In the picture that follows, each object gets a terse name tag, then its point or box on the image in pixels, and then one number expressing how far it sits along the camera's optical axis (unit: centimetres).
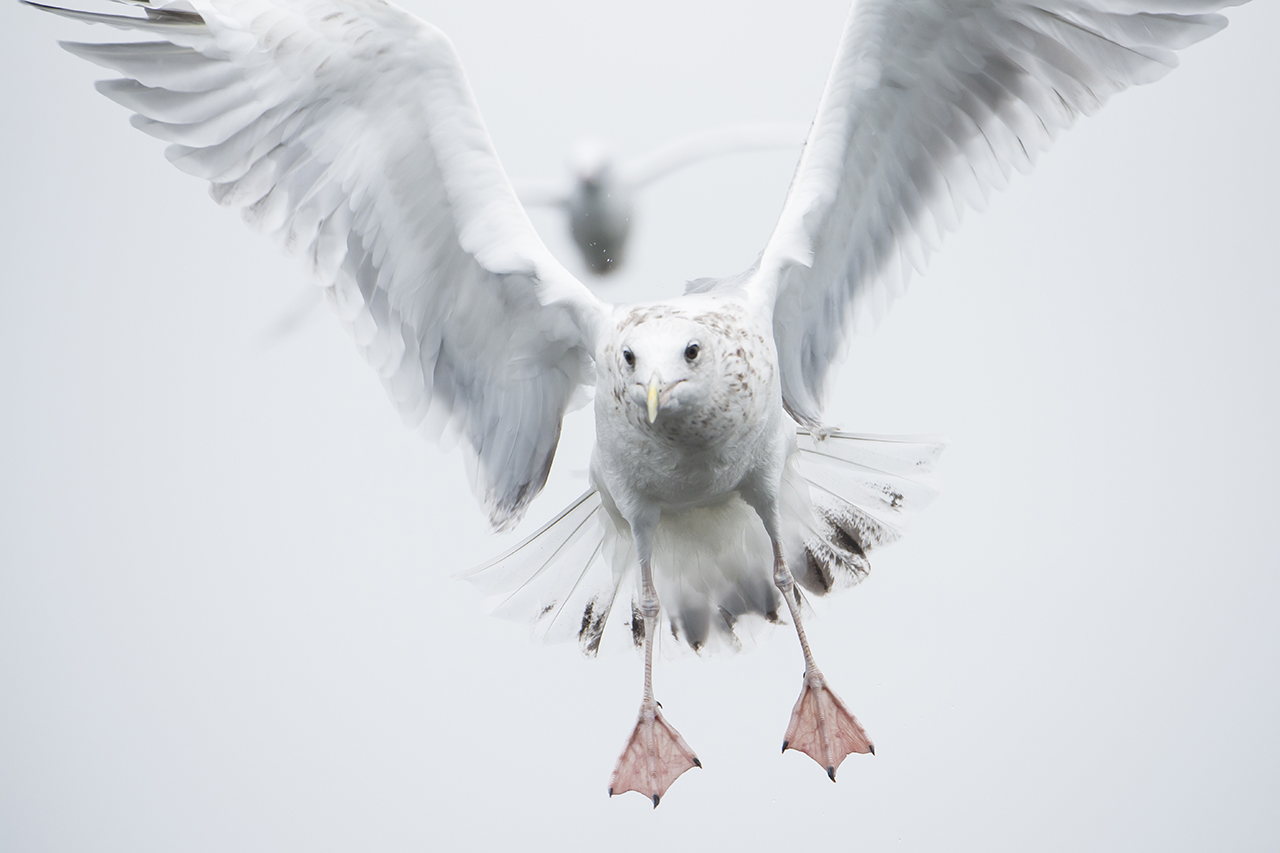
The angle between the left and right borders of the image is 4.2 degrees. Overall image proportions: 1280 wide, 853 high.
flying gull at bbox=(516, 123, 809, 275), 1150
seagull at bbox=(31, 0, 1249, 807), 1104
